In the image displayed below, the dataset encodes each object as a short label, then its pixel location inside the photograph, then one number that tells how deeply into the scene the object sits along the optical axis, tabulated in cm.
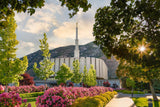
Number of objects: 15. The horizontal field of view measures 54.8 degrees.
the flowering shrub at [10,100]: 918
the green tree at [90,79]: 4778
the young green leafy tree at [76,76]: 4468
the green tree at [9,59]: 2094
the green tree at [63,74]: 3888
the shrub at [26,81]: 4332
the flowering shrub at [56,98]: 990
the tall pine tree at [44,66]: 3259
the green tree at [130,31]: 865
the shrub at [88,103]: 944
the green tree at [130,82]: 3731
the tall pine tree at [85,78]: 4836
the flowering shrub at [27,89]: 2907
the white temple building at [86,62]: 8069
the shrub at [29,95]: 2588
